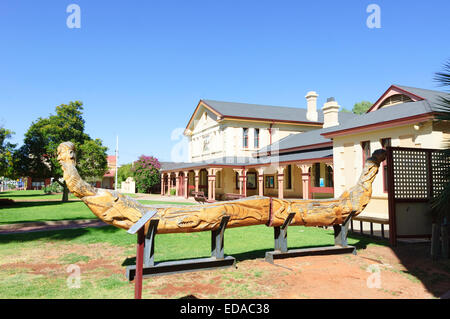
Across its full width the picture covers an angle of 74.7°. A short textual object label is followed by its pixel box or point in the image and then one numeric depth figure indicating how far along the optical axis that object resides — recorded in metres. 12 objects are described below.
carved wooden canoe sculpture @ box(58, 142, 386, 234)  4.77
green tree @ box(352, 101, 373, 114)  62.79
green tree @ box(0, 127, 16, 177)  17.52
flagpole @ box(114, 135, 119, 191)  40.97
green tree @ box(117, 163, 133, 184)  51.91
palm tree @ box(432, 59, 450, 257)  6.32
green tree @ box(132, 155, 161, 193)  42.03
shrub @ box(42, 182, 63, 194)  39.88
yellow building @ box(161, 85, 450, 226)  13.40
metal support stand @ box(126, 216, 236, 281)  4.95
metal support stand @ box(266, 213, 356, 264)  6.22
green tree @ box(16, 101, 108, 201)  21.45
